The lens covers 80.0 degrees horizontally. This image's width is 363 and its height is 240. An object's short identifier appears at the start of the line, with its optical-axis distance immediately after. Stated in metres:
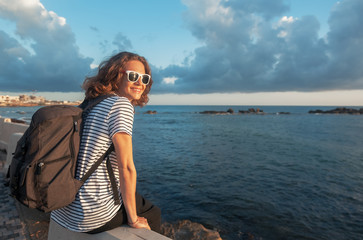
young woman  1.70
